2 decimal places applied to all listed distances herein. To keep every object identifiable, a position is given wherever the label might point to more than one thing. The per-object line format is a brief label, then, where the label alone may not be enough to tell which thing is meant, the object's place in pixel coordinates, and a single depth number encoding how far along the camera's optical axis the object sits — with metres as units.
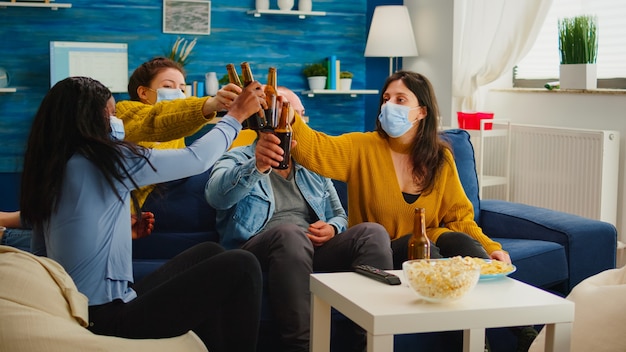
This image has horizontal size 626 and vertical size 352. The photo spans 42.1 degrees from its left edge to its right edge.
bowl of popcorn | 1.98
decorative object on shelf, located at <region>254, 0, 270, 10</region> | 5.71
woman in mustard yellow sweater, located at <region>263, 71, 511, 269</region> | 3.00
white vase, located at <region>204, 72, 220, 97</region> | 5.56
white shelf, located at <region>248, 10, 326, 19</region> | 5.68
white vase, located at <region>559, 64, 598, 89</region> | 4.41
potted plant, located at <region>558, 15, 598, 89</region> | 4.36
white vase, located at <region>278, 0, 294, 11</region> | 5.74
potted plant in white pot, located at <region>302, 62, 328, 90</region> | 5.86
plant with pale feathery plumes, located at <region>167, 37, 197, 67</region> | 5.62
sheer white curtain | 4.83
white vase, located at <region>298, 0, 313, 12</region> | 5.82
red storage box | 5.01
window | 4.40
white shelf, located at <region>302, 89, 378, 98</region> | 5.81
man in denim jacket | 2.61
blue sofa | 3.15
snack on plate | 2.29
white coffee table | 1.95
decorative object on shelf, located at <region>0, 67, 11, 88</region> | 5.27
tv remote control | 2.23
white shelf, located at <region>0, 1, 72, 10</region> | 5.18
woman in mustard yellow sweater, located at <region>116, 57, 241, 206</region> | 2.70
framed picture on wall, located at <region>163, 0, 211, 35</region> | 5.63
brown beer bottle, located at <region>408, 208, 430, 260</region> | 2.30
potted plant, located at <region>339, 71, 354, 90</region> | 5.96
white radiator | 4.25
